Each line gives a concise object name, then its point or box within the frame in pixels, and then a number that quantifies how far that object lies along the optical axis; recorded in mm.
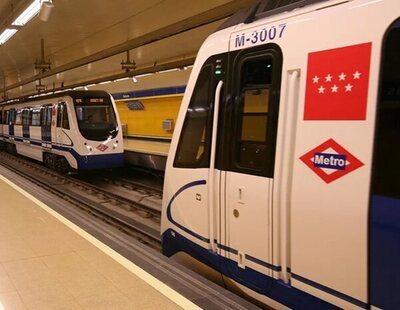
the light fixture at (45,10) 7223
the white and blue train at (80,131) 12977
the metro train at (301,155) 2490
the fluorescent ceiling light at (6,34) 10543
